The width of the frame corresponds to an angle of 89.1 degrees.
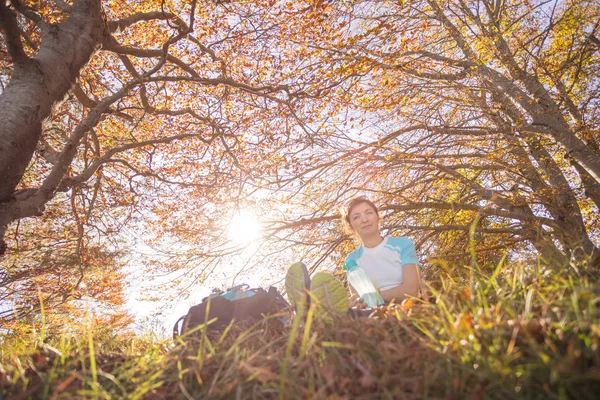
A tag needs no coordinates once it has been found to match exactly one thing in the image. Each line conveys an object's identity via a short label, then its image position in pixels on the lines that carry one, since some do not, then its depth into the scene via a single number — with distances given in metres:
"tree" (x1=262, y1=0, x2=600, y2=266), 4.85
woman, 2.62
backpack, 2.05
